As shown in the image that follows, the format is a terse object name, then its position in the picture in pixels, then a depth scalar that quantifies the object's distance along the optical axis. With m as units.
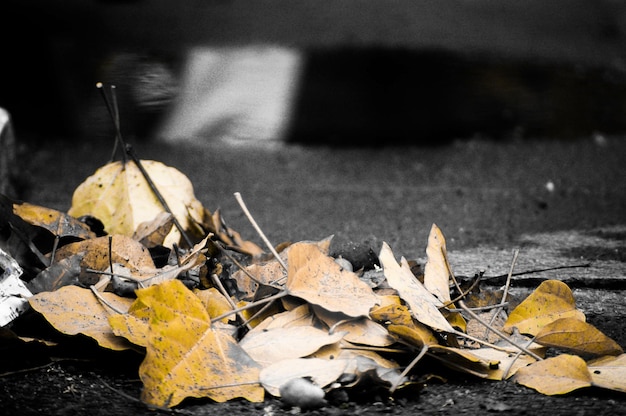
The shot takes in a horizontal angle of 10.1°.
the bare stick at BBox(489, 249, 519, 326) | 2.39
